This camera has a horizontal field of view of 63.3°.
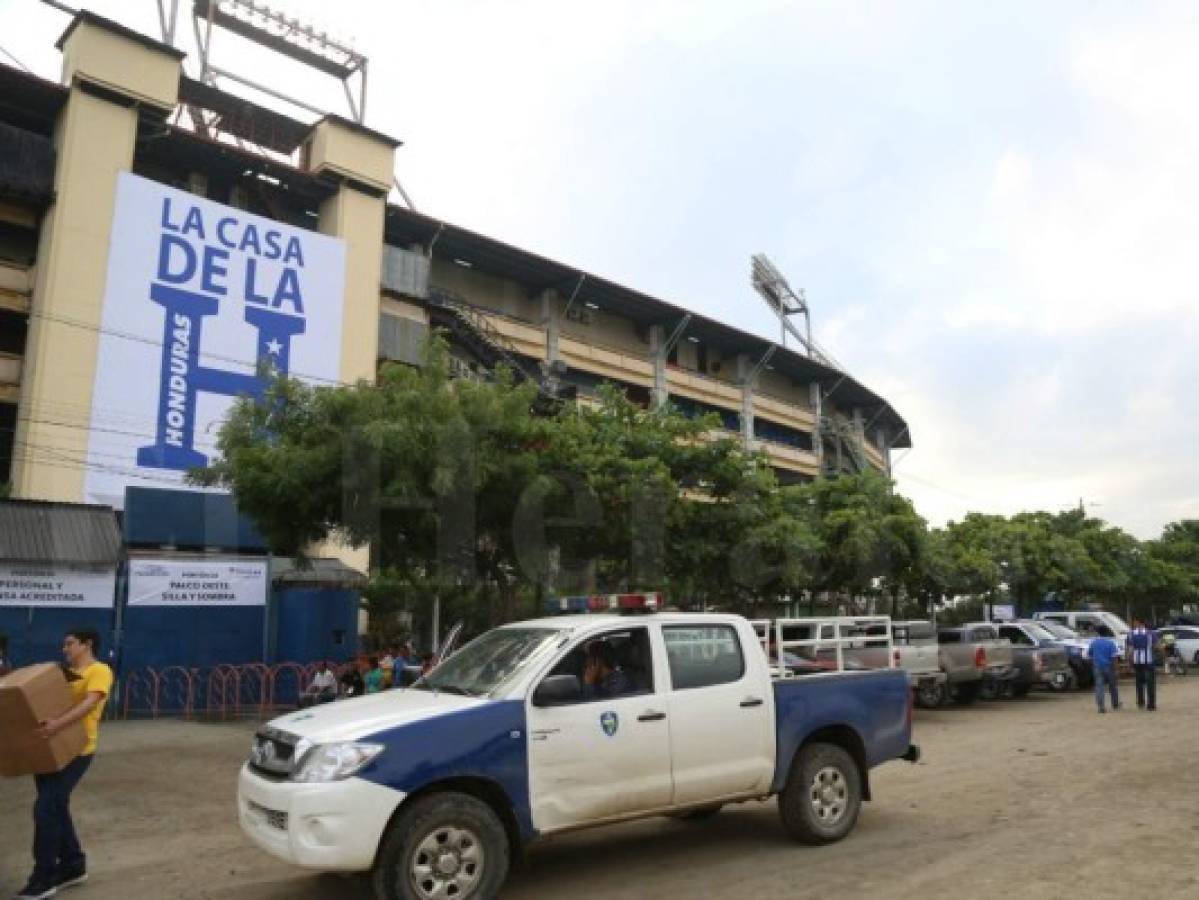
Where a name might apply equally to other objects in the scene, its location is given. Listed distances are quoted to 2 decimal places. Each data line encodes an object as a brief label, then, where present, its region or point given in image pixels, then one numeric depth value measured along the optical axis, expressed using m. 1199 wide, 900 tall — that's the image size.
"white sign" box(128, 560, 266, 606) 19.44
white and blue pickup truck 5.47
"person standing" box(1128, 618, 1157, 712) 17.84
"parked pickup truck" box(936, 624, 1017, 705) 19.00
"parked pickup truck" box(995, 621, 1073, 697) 20.44
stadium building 26.20
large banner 26.86
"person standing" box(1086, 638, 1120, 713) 17.78
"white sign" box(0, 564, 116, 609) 17.97
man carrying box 6.15
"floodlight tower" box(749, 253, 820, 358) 62.38
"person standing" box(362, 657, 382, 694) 16.22
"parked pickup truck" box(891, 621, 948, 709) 17.66
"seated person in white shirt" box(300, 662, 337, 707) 17.47
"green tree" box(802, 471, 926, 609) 21.44
